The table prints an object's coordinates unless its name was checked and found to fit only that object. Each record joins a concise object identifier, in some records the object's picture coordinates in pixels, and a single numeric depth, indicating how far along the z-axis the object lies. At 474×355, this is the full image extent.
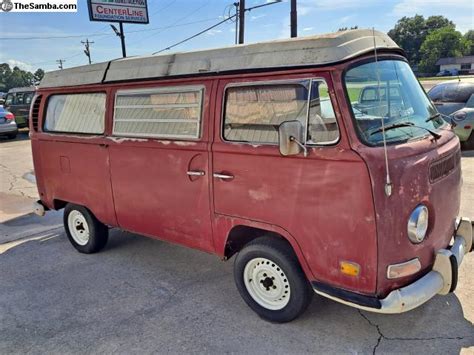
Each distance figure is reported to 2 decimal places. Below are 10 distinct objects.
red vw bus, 2.67
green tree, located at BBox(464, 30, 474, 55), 116.44
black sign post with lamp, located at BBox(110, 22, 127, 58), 17.67
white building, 96.03
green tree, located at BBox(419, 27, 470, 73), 102.51
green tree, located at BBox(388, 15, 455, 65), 116.56
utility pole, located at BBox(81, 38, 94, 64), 52.94
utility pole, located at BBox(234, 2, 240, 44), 23.66
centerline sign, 16.41
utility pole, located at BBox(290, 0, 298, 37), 16.78
